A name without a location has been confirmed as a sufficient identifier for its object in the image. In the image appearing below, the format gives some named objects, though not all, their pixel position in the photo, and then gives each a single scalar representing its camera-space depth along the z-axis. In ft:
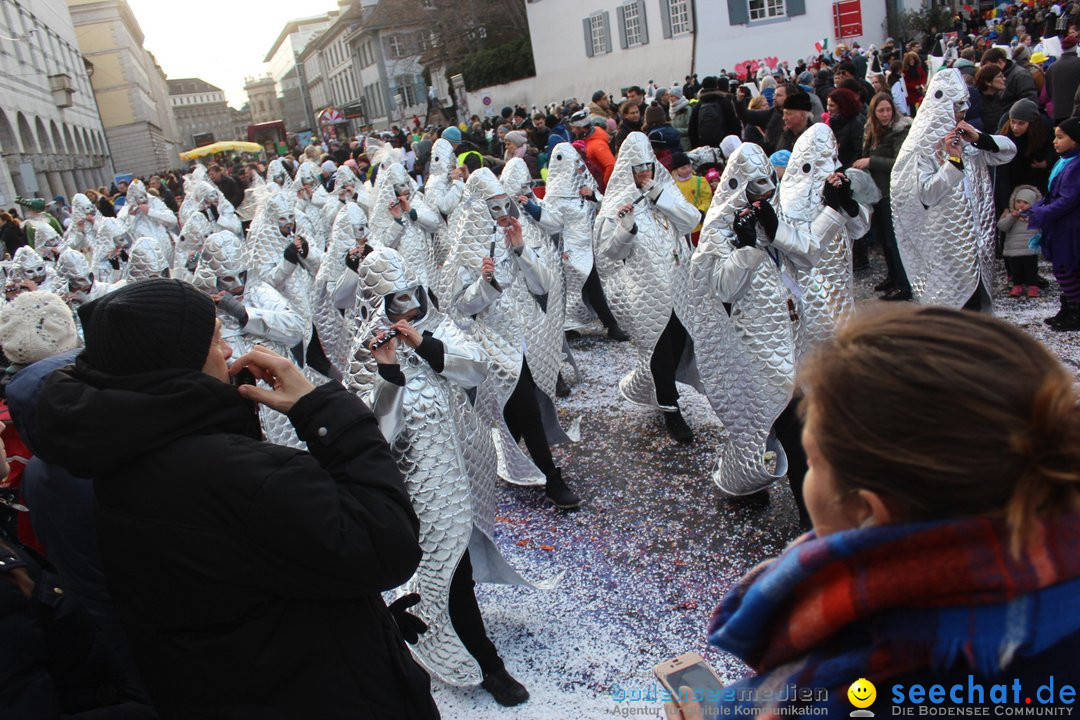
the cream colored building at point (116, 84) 185.57
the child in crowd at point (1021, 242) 21.80
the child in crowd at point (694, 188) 21.94
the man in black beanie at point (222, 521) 5.22
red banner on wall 72.13
